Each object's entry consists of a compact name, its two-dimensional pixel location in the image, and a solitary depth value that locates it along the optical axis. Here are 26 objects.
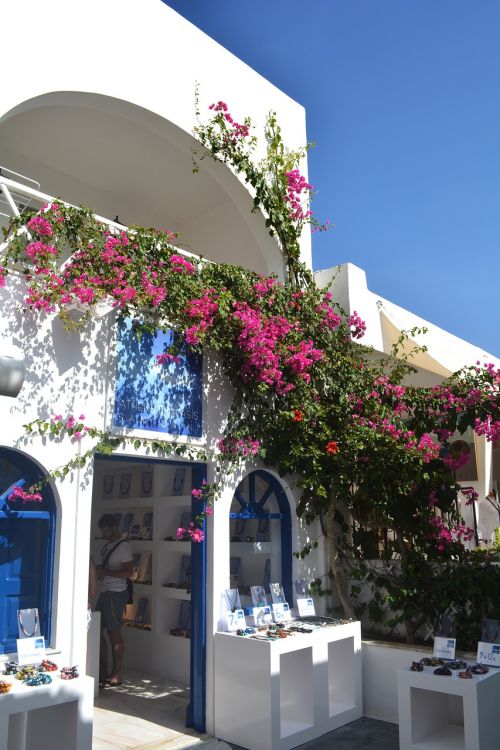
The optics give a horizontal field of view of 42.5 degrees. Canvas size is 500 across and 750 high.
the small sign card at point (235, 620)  7.13
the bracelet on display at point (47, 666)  5.40
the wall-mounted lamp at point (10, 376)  4.48
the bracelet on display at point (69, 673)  5.24
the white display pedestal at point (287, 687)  6.50
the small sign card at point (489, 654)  6.45
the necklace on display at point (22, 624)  5.52
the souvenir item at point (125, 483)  10.29
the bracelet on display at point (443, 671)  6.22
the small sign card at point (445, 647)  6.70
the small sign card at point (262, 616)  7.50
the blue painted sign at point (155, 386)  6.83
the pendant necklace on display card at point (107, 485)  10.62
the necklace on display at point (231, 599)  7.30
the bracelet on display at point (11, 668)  5.22
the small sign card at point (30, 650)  5.36
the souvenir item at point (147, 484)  9.80
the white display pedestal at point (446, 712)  5.92
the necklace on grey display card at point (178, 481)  9.43
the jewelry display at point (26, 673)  5.11
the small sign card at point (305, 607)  8.05
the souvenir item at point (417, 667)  6.43
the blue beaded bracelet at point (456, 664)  6.42
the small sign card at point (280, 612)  7.68
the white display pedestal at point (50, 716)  4.79
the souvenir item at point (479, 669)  6.23
